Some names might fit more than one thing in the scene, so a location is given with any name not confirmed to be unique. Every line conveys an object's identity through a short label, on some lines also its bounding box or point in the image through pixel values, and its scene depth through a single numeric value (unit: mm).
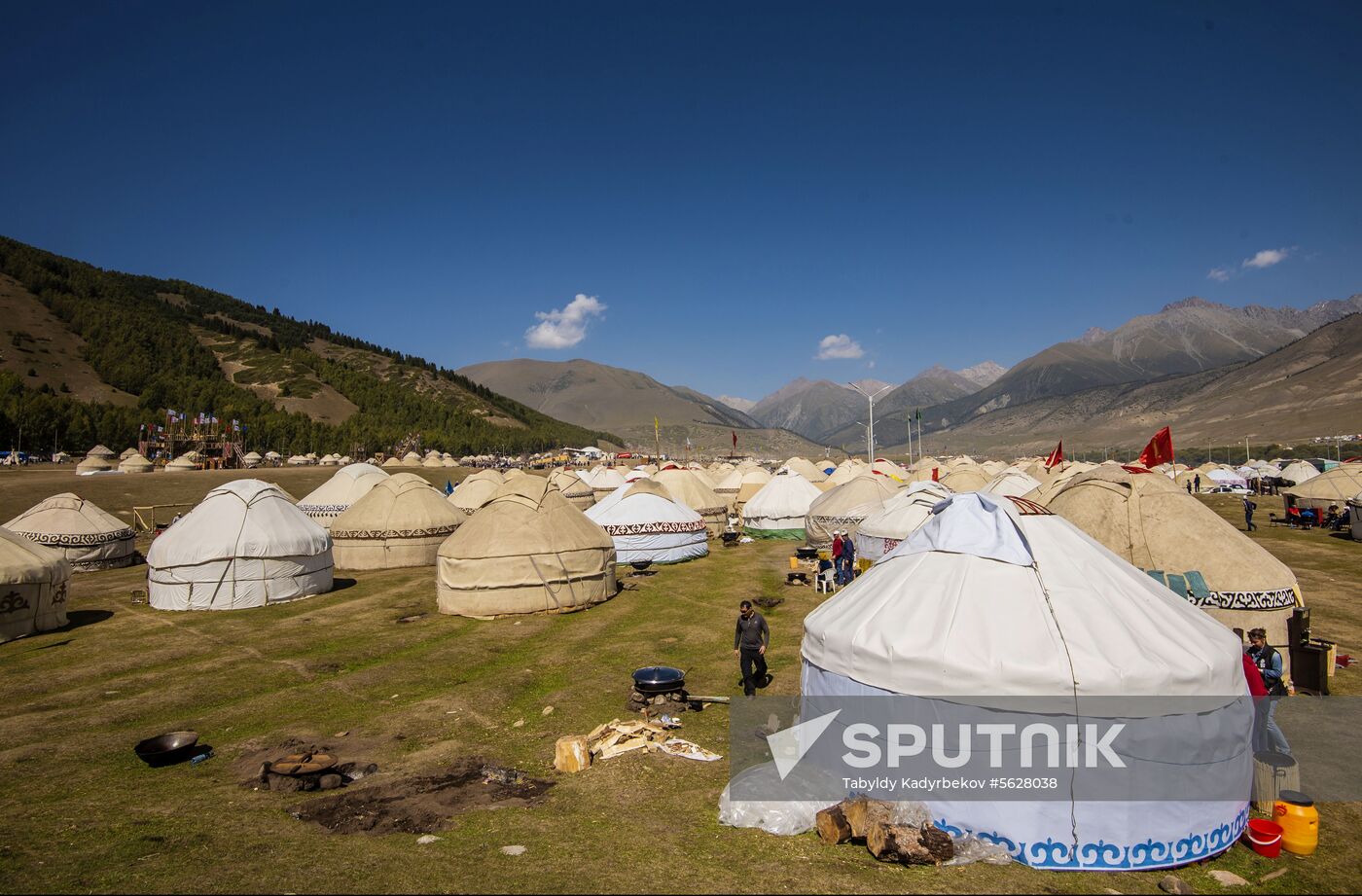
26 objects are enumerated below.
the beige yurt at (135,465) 56431
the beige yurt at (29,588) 15742
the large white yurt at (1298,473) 50406
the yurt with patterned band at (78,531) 24391
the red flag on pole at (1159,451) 16547
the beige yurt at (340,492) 33344
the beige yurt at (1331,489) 33312
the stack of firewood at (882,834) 6238
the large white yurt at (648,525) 25609
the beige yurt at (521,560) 17812
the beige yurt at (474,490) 35656
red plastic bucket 6504
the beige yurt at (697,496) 36281
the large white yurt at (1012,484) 27588
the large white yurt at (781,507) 34062
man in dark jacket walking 10867
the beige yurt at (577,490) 41906
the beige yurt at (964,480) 34094
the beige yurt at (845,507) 27859
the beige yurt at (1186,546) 11555
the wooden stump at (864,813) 6508
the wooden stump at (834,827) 6555
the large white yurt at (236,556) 19109
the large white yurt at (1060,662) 6430
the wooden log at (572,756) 8680
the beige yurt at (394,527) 25703
